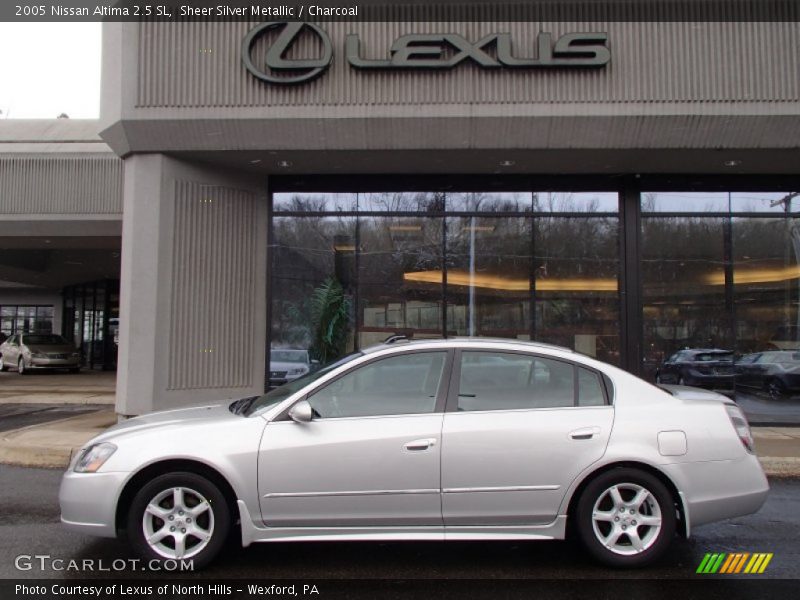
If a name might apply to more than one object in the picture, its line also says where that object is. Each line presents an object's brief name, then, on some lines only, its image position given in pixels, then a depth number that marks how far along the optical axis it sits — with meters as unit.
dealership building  9.28
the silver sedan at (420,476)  4.07
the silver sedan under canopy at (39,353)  22.19
